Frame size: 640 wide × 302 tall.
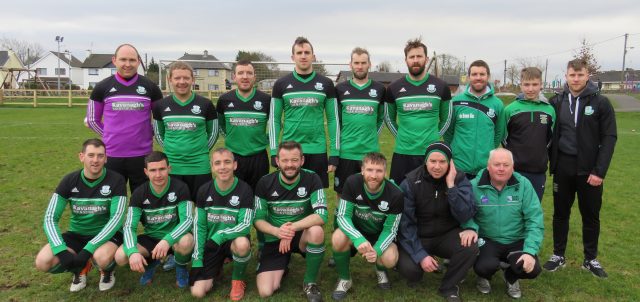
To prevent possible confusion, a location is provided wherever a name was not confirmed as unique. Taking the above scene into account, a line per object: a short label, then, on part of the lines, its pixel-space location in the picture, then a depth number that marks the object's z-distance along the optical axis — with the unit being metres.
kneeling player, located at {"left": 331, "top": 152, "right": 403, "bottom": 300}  3.64
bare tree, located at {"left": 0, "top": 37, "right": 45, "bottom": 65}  77.47
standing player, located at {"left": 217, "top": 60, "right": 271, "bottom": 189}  4.45
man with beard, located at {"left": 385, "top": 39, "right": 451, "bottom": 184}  4.27
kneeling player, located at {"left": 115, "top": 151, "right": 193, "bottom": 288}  3.69
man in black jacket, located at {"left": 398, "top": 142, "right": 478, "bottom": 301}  3.59
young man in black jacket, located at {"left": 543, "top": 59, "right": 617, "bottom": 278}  4.02
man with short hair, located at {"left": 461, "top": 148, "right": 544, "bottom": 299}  3.61
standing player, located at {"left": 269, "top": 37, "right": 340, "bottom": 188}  4.31
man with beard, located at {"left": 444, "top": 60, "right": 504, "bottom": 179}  4.16
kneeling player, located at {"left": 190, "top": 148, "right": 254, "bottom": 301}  3.63
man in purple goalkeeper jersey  4.26
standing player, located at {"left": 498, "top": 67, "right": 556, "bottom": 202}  4.07
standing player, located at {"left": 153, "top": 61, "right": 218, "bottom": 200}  4.21
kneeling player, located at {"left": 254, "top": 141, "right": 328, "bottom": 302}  3.66
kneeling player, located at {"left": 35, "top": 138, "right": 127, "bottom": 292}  3.62
